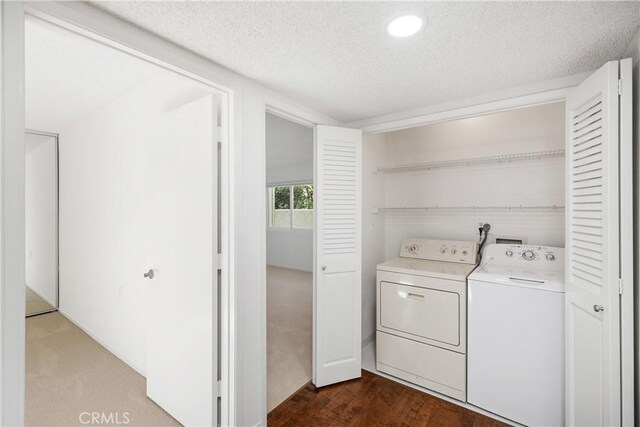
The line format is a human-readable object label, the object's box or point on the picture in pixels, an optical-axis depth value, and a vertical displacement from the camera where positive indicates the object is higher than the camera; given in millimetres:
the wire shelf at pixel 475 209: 2365 +39
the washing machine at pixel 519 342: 1819 -853
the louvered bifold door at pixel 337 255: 2338 -348
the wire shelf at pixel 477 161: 2303 +461
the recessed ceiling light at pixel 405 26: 1220 +810
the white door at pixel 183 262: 1692 -312
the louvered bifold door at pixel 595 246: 1354 -167
